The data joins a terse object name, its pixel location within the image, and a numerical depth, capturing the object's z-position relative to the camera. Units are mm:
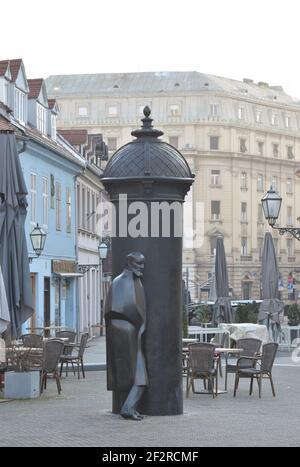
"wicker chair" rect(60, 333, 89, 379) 23156
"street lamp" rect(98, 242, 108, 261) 40875
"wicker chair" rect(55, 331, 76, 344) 25920
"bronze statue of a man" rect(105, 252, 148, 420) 14781
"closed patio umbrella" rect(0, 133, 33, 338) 18359
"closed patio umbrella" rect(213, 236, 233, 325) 33969
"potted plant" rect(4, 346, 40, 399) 18203
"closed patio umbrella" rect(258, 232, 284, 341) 31969
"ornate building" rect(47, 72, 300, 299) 102875
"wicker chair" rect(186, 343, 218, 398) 18938
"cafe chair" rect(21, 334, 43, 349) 22922
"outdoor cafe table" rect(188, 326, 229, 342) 29519
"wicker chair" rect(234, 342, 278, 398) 19266
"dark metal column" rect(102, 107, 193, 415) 15102
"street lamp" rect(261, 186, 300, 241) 22469
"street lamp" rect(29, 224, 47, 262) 29922
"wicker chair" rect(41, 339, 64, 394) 19469
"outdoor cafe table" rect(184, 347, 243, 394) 19756
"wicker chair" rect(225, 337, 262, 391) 21203
